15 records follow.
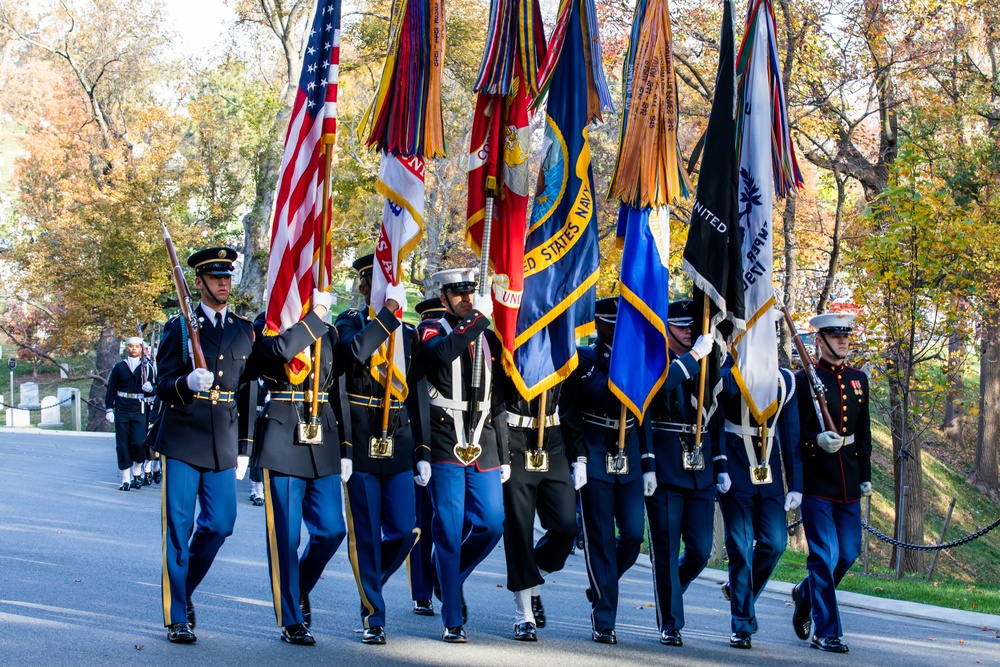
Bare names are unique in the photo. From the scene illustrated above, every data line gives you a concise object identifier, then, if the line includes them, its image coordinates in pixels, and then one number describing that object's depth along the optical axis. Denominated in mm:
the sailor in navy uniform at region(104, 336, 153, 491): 35437
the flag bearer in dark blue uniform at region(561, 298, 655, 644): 15773
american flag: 15445
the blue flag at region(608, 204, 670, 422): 16156
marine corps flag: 16812
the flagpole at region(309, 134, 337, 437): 14992
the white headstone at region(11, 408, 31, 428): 73250
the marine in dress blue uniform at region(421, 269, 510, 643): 15523
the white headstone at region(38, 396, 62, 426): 74062
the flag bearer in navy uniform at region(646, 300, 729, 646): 16187
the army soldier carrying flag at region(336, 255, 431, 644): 15352
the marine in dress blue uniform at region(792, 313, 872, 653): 15977
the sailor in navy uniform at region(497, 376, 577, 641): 15695
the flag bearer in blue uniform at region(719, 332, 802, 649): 16172
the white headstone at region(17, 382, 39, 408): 78225
